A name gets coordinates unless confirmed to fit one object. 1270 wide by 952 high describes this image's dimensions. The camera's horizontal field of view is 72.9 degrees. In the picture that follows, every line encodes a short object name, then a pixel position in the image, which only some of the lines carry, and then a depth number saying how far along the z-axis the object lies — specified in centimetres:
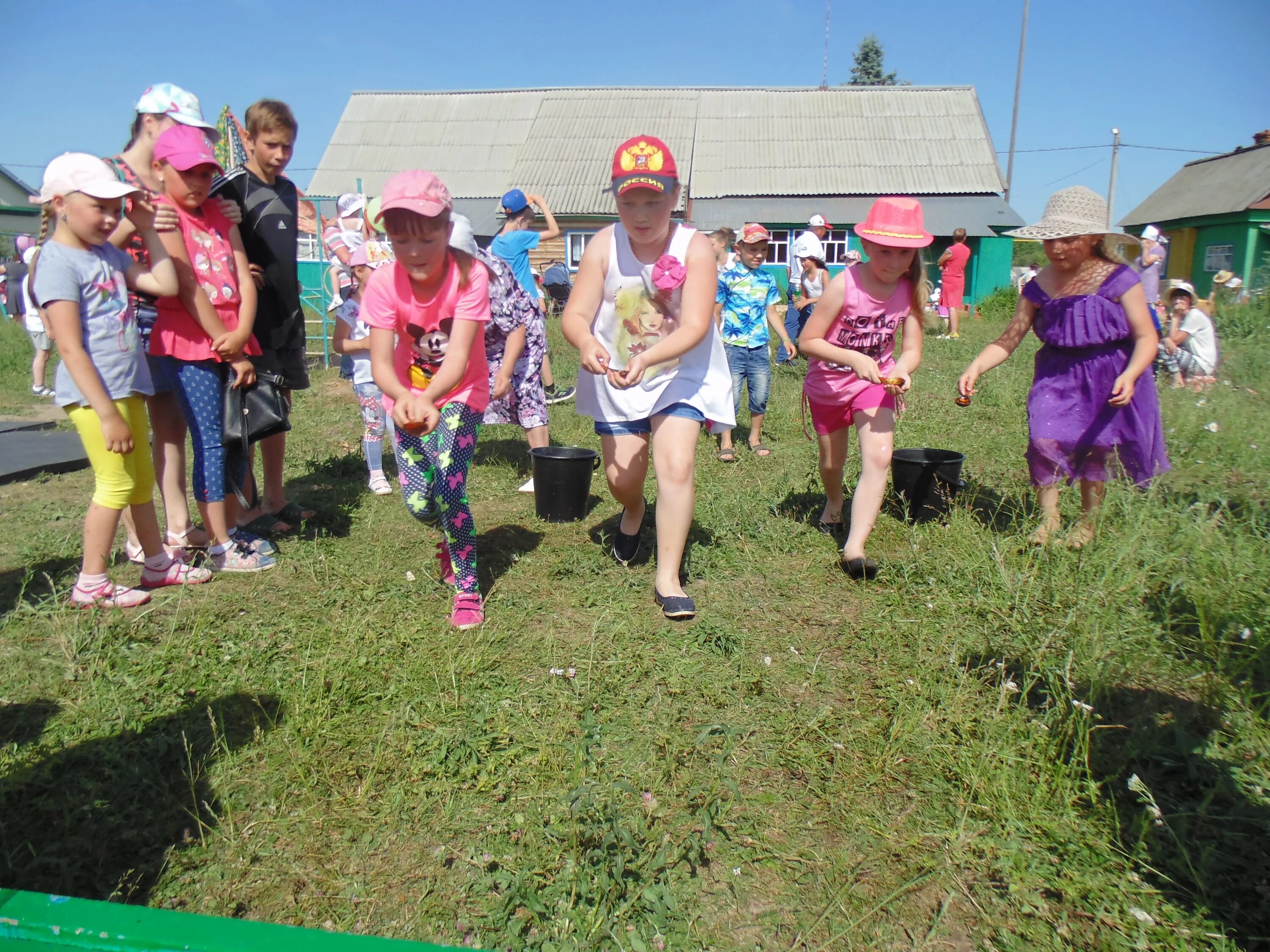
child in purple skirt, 408
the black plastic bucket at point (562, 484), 500
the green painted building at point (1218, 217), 2225
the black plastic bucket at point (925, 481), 489
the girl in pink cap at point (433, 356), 325
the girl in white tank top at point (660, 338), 357
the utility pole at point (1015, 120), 3662
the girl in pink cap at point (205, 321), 370
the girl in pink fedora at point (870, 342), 404
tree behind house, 6600
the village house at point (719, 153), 2709
